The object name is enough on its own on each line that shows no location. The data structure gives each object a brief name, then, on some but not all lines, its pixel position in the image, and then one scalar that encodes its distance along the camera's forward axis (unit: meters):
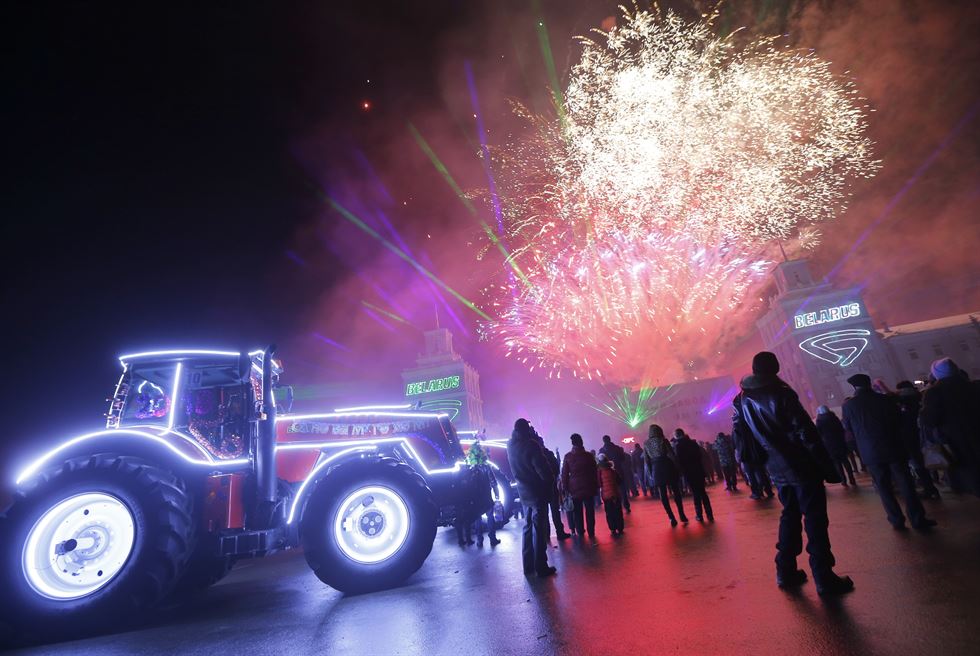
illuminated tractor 4.89
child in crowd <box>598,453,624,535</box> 8.29
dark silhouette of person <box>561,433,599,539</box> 8.49
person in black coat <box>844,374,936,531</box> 5.20
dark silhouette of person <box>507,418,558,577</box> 5.58
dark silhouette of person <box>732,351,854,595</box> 3.49
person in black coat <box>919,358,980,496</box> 5.06
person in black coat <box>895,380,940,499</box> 7.11
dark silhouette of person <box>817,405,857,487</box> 9.53
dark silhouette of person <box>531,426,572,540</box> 7.47
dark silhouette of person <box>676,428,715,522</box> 8.20
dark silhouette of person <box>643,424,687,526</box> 8.46
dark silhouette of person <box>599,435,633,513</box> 11.60
